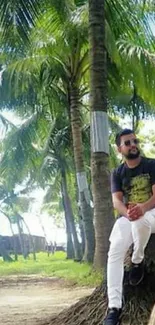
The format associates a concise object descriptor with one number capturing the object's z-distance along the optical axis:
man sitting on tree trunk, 4.25
